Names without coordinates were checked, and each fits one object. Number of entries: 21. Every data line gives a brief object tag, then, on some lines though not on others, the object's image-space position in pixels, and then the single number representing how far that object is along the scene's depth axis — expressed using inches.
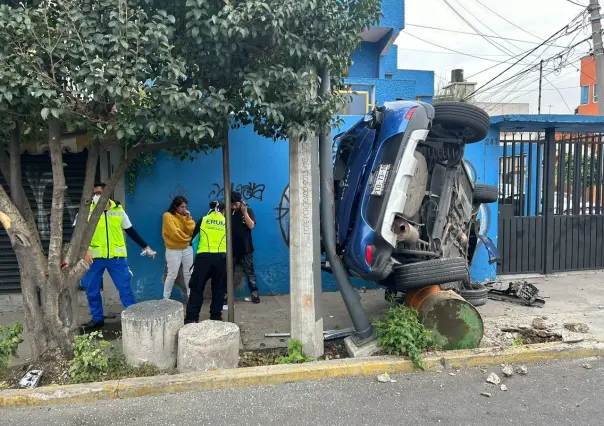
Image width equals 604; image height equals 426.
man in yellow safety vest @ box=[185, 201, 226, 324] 214.2
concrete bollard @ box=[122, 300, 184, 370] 163.3
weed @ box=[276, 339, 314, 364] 172.6
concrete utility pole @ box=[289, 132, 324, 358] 176.1
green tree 137.0
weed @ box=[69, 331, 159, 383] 156.3
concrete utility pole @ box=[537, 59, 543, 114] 701.3
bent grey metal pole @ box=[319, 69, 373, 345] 181.9
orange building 1299.2
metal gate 301.3
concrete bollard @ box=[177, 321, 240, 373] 162.2
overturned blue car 172.7
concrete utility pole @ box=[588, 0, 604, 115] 478.6
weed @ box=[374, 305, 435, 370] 169.9
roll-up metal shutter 249.1
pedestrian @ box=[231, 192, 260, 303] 245.9
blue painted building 259.9
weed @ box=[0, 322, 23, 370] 158.6
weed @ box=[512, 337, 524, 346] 189.2
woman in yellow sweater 240.4
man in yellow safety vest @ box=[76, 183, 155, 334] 219.6
